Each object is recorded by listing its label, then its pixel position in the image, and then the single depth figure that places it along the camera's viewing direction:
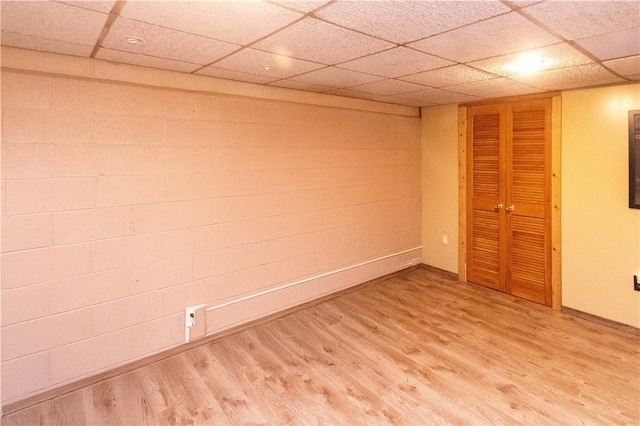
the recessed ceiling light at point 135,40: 2.20
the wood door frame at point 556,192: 3.89
